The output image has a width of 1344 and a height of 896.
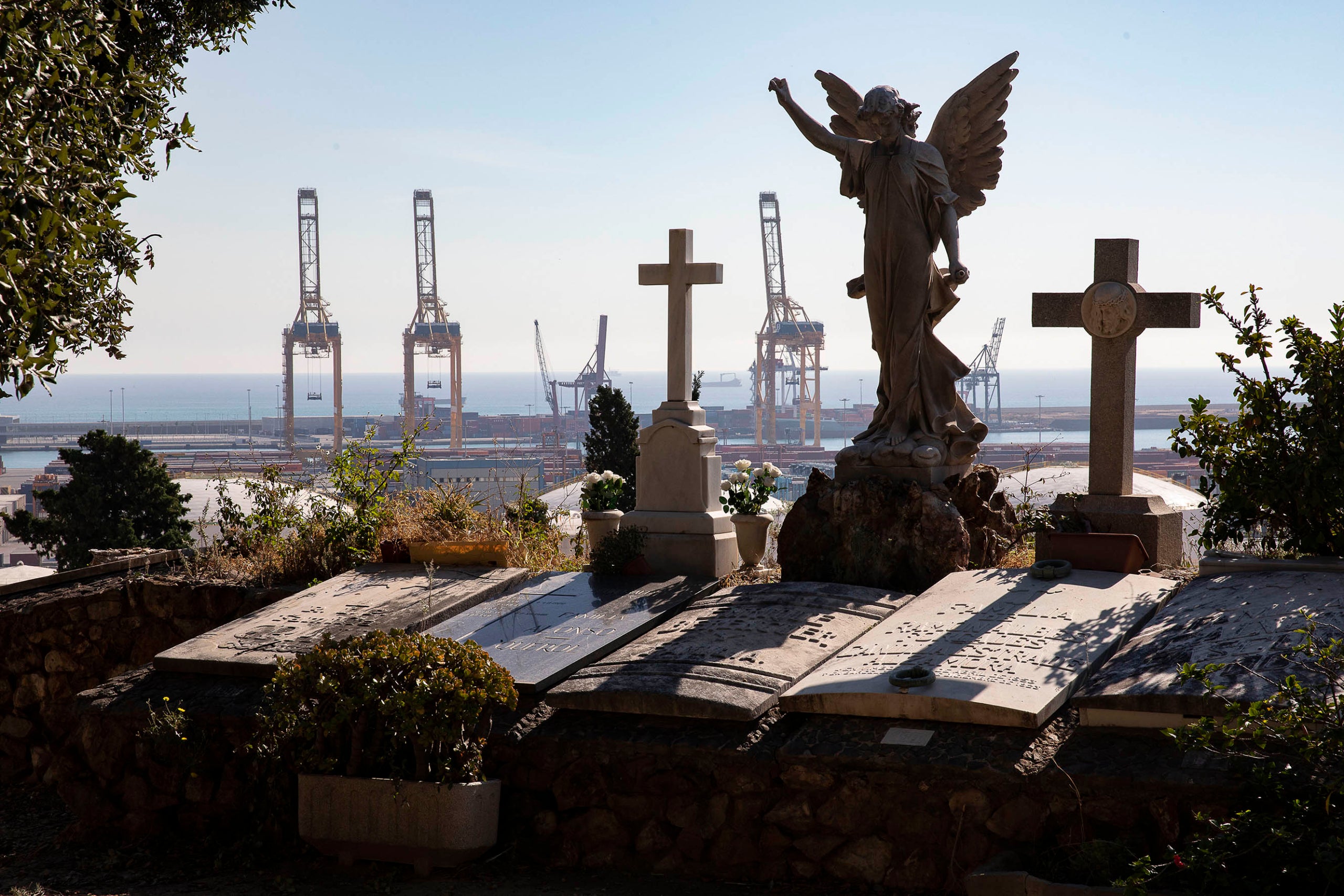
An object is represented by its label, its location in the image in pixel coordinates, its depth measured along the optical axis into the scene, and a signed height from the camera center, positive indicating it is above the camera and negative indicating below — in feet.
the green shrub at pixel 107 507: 50.19 -4.55
